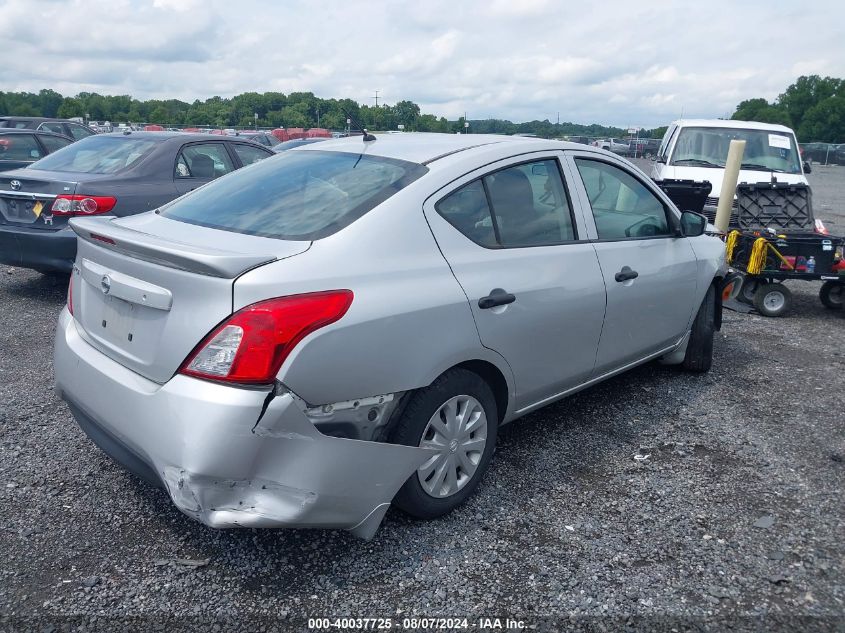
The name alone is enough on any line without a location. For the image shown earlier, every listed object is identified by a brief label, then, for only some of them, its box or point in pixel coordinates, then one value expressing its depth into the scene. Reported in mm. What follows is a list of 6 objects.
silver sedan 2465
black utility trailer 6855
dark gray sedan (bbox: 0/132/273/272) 6344
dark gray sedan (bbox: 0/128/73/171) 11180
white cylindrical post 7918
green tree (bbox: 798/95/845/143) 81125
